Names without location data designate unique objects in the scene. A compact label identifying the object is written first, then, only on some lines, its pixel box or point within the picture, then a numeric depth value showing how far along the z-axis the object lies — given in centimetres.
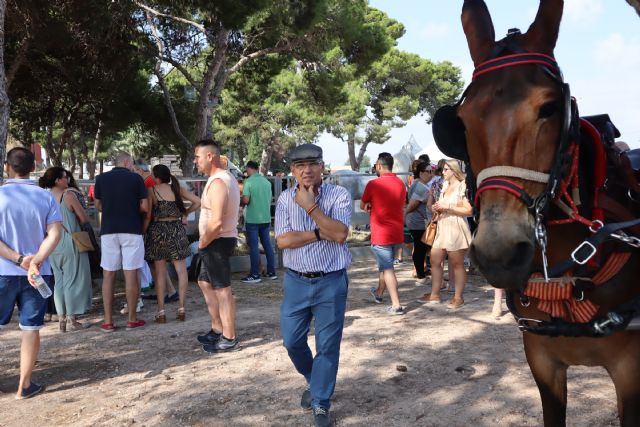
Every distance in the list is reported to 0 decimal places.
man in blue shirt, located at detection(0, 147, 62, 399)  432
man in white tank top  517
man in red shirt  683
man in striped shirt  362
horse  168
